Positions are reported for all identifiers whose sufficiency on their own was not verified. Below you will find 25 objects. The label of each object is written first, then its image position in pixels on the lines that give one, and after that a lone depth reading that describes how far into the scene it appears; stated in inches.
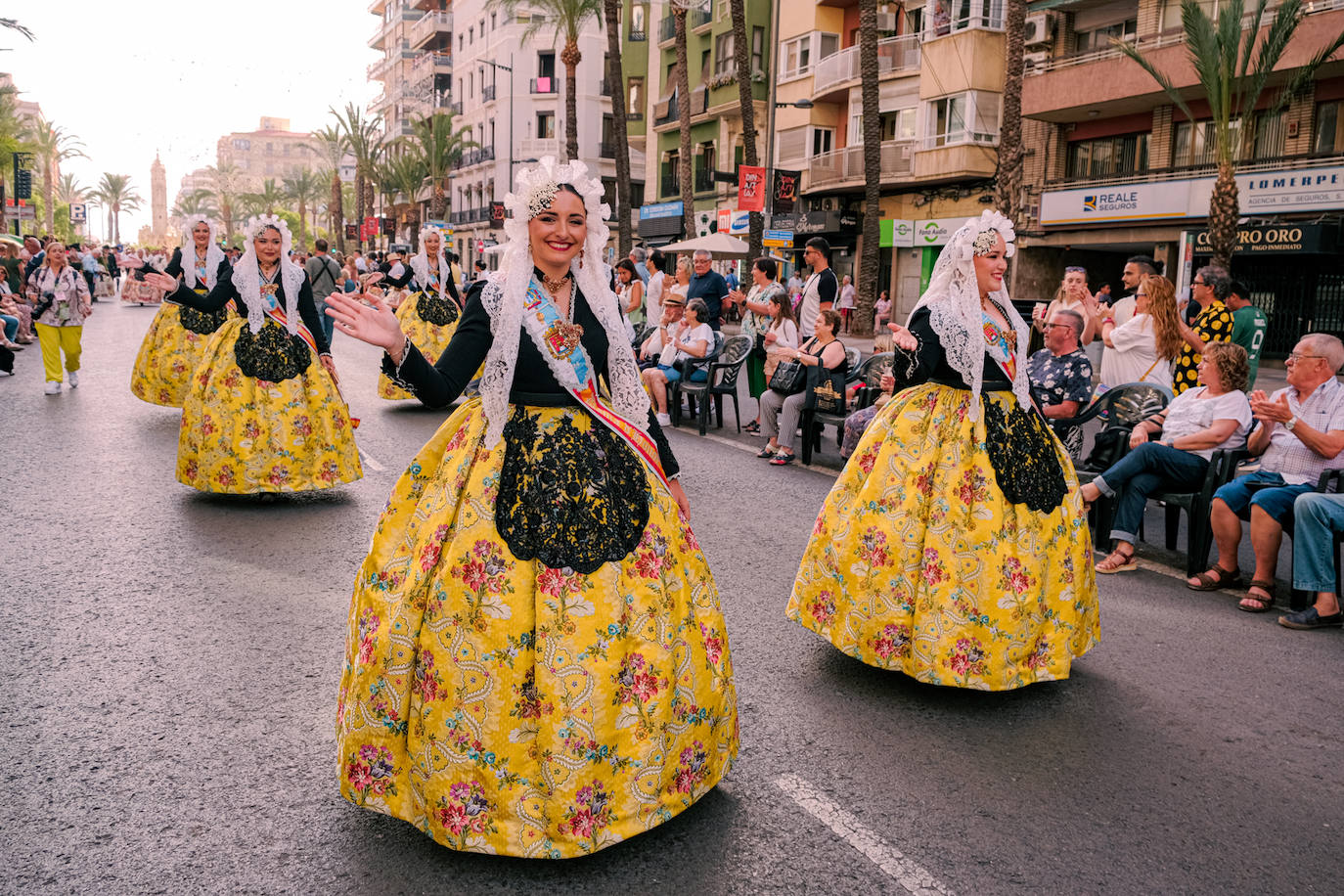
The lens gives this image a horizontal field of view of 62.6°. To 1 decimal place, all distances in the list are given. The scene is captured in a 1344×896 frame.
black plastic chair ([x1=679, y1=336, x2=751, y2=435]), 476.1
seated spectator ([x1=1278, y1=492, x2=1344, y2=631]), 221.3
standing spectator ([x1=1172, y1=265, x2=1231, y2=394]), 358.0
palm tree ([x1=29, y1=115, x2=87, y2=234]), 3137.3
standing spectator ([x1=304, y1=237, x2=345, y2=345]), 616.1
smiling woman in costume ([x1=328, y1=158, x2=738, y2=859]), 120.2
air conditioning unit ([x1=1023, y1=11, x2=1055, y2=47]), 1152.2
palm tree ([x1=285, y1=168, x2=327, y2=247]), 3560.5
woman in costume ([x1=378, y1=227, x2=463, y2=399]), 529.7
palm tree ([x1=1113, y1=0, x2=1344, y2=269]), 780.6
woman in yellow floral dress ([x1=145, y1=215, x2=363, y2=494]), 309.1
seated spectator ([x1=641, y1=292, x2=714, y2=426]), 485.4
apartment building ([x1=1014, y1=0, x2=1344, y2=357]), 906.7
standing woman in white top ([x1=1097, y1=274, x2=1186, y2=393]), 342.6
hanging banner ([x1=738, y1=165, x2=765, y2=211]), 1061.1
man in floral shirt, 302.2
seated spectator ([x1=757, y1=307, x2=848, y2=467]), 402.0
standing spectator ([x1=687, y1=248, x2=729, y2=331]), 526.6
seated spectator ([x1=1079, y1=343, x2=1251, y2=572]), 263.0
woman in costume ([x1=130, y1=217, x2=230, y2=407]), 470.6
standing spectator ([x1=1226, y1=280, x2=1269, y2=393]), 398.3
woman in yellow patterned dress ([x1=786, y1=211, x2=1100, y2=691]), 174.4
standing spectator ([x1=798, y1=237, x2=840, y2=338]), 456.4
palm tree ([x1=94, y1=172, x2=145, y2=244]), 4323.3
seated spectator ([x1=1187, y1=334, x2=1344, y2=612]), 235.0
